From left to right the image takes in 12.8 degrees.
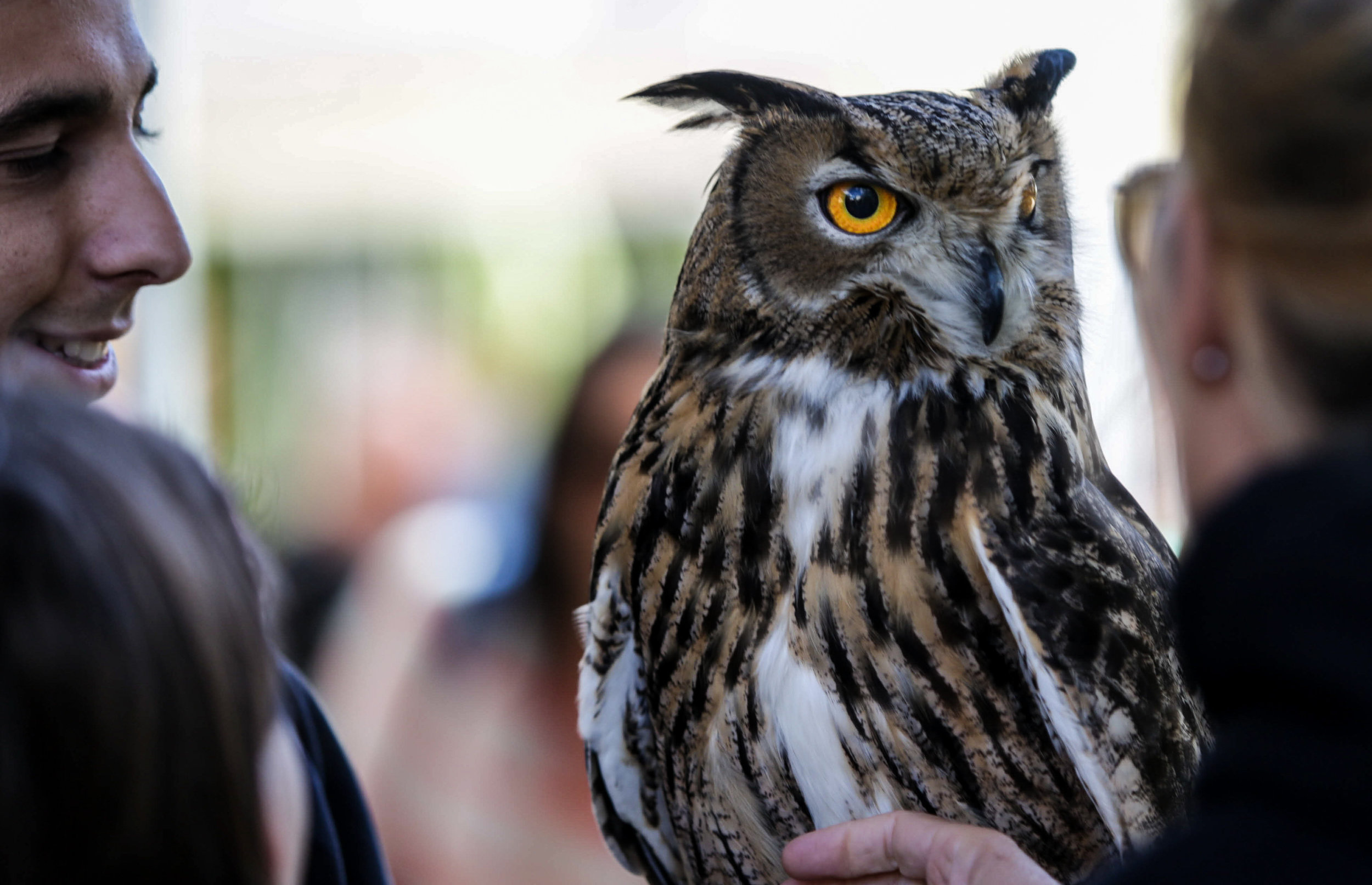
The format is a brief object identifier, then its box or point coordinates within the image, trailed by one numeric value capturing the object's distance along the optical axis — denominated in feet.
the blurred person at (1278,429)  5.57
